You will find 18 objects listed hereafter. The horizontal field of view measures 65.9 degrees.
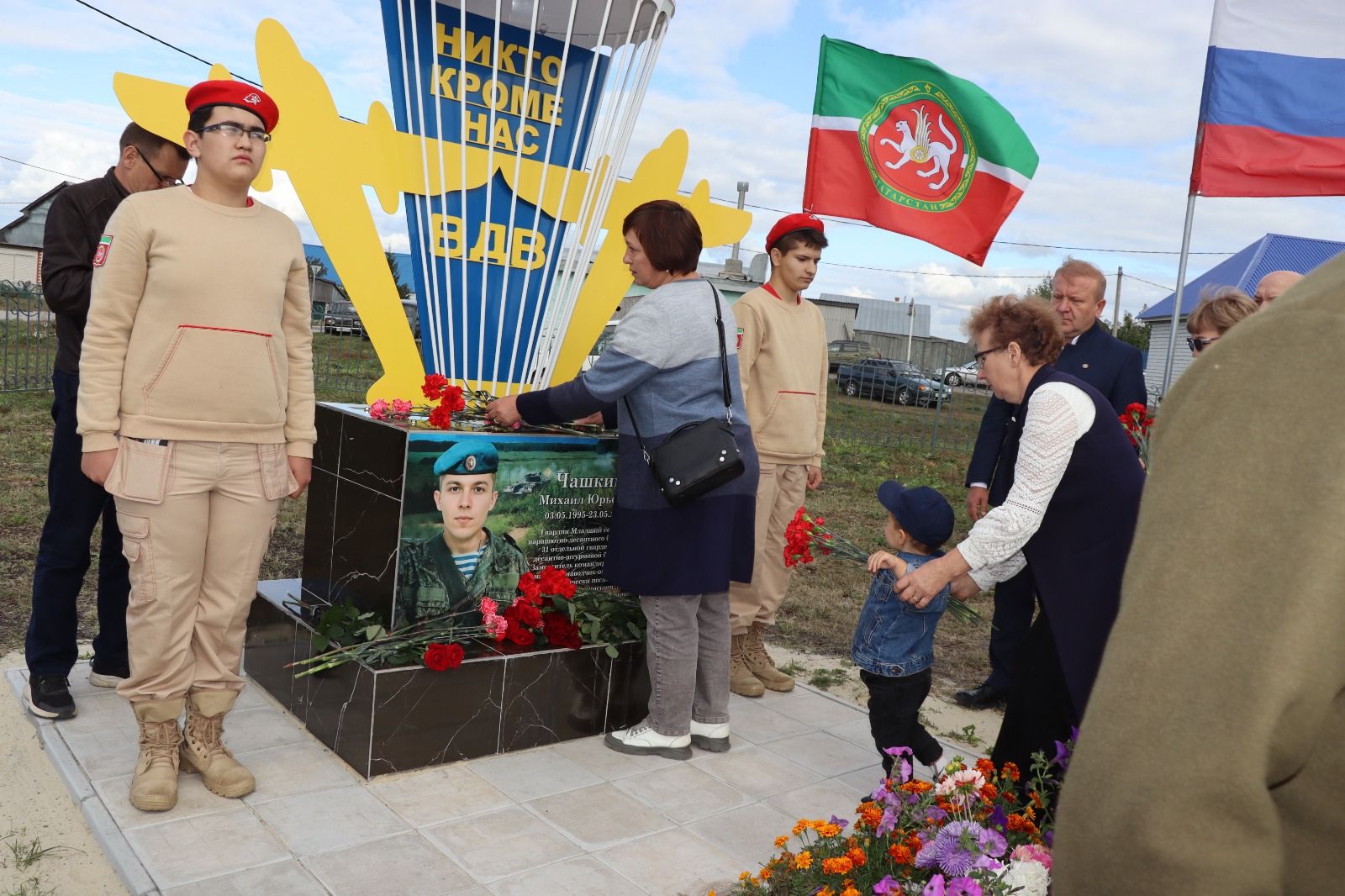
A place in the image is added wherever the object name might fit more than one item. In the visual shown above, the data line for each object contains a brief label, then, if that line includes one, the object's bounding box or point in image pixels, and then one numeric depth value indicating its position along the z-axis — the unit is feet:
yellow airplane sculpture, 11.68
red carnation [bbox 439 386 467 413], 12.08
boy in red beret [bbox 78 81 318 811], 9.23
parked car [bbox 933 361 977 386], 54.45
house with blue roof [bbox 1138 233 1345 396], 78.59
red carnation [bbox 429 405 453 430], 11.96
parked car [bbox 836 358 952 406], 48.62
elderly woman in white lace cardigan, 8.58
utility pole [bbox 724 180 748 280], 93.87
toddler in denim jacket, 10.33
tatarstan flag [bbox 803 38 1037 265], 16.56
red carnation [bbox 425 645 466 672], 11.02
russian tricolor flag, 16.20
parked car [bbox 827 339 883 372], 85.88
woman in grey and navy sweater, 11.42
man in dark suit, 14.46
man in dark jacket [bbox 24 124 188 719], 10.89
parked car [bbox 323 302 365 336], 49.44
